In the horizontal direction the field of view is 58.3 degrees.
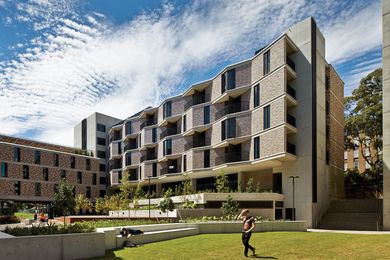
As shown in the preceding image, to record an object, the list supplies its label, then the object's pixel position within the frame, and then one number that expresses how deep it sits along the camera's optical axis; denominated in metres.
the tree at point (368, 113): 43.75
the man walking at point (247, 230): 11.67
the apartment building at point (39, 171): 50.88
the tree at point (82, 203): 48.25
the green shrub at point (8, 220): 37.71
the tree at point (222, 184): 36.09
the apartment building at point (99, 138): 69.12
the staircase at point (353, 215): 31.73
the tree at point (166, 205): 31.80
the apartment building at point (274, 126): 33.69
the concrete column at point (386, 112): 28.00
